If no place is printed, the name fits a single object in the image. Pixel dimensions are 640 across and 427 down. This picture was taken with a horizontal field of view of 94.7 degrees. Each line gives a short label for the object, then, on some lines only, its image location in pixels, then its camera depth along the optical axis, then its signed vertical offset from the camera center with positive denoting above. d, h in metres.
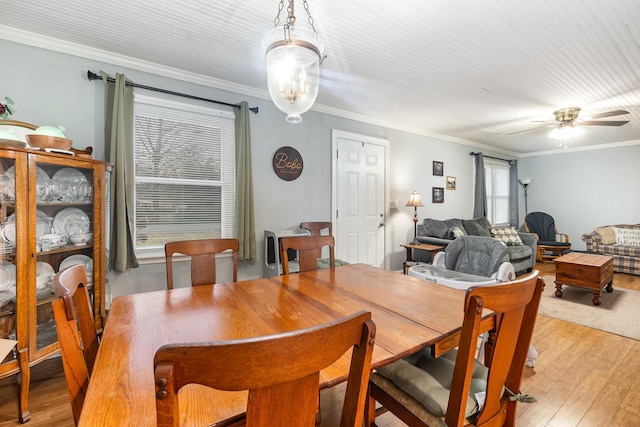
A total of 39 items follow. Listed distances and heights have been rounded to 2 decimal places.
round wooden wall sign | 3.58 +0.56
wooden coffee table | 3.48 -0.79
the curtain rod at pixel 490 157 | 6.12 +1.14
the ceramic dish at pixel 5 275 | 1.82 -0.42
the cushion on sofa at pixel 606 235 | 5.30 -0.48
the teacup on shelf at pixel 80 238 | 2.19 -0.23
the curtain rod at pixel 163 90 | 2.52 +1.13
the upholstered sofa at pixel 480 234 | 4.71 -0.48
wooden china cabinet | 1.78 -0.21
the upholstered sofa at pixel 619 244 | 4.90 -0.64
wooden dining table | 0.69 -0.45
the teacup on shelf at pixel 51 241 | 1.98 -0.23
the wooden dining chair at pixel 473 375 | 0.89 -0.67
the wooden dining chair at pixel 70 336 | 0.82 -0.38
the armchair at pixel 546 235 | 5.96 -0.59
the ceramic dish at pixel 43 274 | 1.96 -0.45
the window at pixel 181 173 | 2.83 +0.36
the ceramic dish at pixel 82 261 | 2.15 -0.40
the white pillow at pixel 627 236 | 5.20 -0.50
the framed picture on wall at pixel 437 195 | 5.49 +0.25
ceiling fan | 3.84 +1.17
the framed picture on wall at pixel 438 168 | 5.48 +0.75
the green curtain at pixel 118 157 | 2.55 +0.44
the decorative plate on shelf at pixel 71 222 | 2.15 -0.11
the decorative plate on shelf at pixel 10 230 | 1.83 -0.14
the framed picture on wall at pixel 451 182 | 5.75 +0.50
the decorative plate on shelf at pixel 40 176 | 1.80 +0.20
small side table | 4.34 -0.62
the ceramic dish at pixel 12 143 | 1.79 +0.40
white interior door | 4.19 +0.15
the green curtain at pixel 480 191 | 6.13 +0.35
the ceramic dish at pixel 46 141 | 1.90 +0.43
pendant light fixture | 1.43 +0.74
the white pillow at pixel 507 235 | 5.19 -0.49
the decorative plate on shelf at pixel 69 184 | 2.11 +0.17
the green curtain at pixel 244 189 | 3.19 +0.20
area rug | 2.93 -1.16
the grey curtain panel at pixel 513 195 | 7.10 +0.32
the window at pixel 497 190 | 6.58 +0.41
